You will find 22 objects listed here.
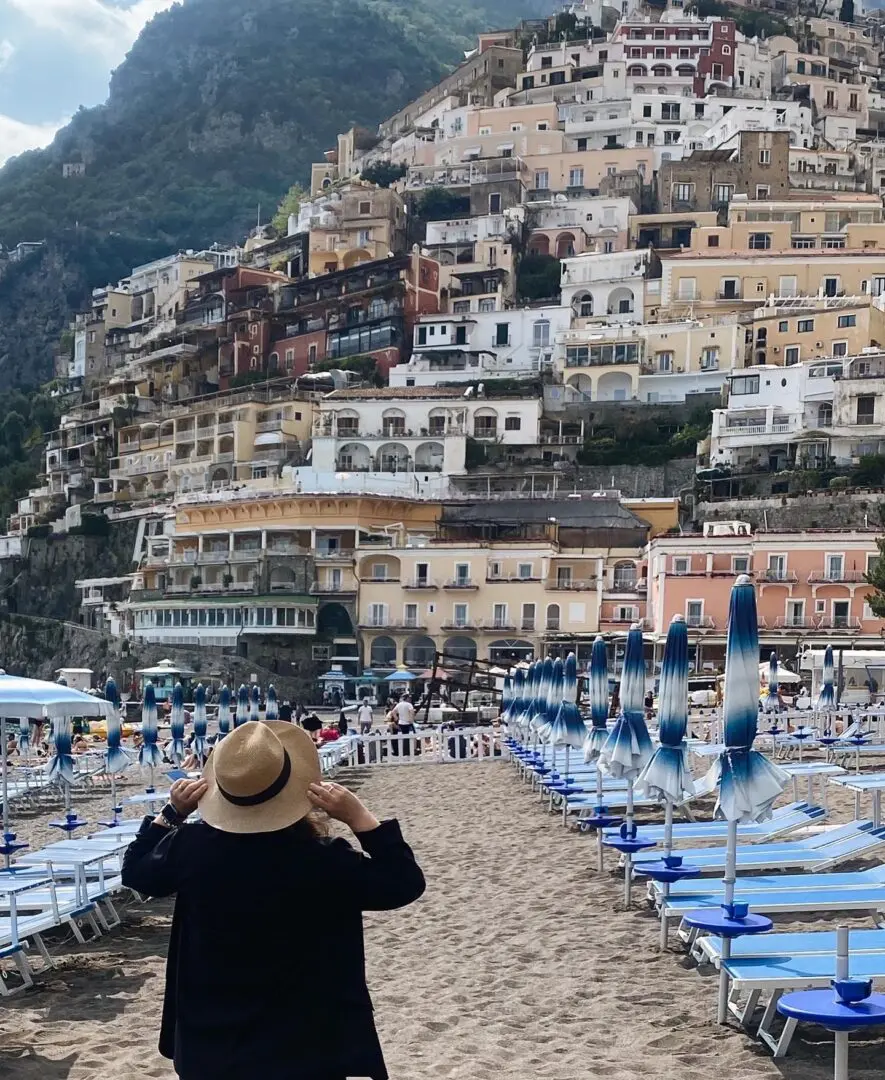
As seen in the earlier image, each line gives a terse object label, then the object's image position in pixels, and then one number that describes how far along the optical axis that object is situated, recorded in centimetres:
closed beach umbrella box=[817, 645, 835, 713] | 2588
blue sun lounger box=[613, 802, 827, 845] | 1154
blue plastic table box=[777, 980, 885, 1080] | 511
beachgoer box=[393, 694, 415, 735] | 2922
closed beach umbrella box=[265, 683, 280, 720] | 2892
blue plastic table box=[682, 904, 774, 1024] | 700
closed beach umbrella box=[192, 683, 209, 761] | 2379
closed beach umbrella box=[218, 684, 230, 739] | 2609
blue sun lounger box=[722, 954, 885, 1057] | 642
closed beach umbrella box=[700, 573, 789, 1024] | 765
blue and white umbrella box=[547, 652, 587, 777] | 1795
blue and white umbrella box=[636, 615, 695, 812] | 945
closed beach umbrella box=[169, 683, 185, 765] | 2356
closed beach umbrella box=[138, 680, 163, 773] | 2144
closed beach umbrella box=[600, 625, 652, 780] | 1176
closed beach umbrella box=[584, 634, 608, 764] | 1516
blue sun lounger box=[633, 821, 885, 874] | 1047
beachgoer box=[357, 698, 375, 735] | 3175
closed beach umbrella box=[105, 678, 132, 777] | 1828
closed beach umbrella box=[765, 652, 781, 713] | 3034
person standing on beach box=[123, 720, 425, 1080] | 367
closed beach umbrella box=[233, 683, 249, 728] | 2750
